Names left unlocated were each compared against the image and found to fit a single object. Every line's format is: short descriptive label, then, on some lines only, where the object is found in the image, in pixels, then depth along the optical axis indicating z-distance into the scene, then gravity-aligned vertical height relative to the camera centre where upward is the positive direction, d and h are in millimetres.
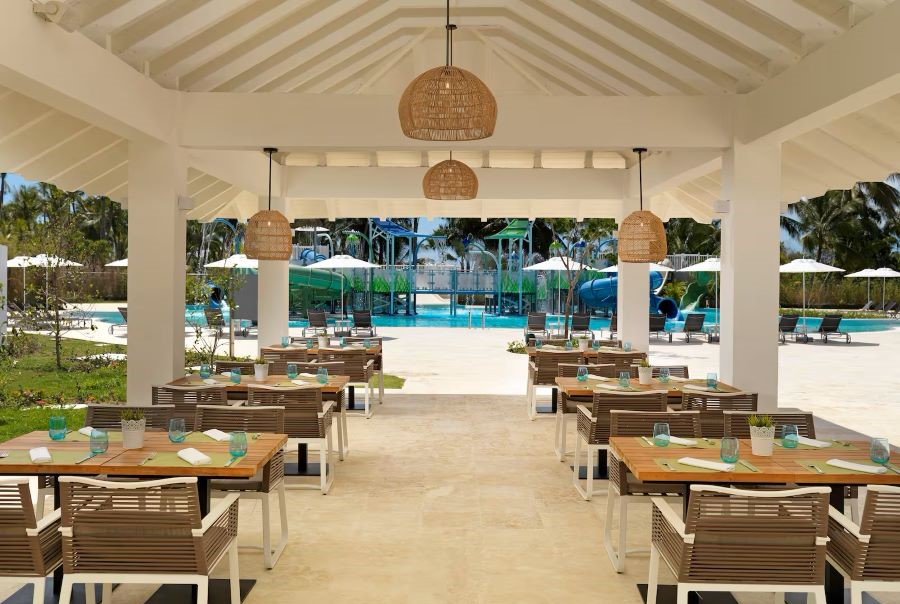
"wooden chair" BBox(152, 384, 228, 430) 6789 -748
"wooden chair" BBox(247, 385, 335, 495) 6602 -845
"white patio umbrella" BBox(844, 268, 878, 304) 28308 +1297
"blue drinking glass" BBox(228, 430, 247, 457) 4453 -745
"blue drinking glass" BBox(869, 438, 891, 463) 4461 -751
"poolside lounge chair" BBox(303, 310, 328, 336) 22375 -338
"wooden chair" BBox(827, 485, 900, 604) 3557 -1017
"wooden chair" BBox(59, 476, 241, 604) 3529 -977
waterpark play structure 29531 +772
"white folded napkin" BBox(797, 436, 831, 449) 4982 -796
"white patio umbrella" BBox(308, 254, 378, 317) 23297 +1241
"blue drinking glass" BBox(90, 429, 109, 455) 4473 -745
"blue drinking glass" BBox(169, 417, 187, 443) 4809 -722
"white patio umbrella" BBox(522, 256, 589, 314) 24750 +1303
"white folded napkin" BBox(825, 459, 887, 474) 4312 -817
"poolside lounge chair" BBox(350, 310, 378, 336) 22250 -383
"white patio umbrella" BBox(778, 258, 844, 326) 24141 +1287
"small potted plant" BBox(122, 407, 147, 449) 4668 -713
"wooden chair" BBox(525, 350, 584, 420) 9891 -714
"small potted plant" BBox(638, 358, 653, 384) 7759 -606
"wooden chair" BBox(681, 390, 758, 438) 5879 -749
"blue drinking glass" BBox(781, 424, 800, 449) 4922 -755
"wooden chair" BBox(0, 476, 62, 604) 3525 -1011
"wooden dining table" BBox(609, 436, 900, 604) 4164 -819
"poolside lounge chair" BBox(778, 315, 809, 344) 22188 -368
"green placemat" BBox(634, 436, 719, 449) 4848 -793
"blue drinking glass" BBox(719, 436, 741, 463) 4371 -738
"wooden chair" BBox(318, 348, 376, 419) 10203 -690
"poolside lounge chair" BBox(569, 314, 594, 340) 21919 -406
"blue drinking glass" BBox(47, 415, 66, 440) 4867 -722
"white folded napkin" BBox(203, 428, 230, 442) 4996 -781
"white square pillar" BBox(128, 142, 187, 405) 8773 +445
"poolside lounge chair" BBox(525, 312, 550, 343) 20531 -366
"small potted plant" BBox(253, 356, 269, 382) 7776 -608
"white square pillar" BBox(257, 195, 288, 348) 14805 +107
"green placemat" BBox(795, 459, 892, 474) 4293 -818
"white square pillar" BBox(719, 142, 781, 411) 8695 +442
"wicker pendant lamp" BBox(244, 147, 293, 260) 9820 +831
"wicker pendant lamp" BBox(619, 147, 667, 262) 9406 +816
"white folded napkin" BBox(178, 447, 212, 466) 4289 -793
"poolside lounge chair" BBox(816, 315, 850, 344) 22906 -397
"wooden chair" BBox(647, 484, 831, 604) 3471 -975
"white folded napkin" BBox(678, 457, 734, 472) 4250 -799
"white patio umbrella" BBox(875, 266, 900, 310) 27938 +1289
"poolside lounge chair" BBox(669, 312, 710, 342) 22922 -399
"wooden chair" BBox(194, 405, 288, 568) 4941 -968
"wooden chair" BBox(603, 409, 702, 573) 4953 -983
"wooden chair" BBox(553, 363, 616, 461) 8031 -940
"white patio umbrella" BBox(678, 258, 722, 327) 23569 +1246
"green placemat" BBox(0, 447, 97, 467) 4285 -803
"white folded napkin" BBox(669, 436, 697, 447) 4896 -784
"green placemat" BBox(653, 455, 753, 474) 4227 -805
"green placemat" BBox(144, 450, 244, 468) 4301 -813
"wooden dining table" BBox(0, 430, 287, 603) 4211 -813
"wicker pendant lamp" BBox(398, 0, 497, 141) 5801 +1438
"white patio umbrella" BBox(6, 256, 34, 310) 21680 +1118
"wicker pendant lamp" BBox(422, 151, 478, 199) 9211 +1412
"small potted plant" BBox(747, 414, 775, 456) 4590 -699
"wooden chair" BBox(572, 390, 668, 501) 6371 -790
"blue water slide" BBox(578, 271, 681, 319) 30016 +649
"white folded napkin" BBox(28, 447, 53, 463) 4266 -783
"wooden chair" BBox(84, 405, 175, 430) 5547 -756
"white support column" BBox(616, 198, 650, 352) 14258 +104
